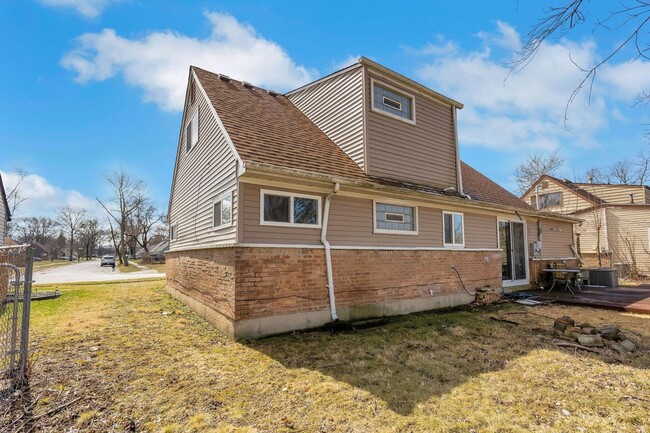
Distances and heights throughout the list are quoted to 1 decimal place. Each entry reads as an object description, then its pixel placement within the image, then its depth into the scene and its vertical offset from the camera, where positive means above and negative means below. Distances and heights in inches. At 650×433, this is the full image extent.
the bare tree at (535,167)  1149.7 +259.6
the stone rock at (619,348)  210.0 -71.9
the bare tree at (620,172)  1290.6 +262.6
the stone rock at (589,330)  234.7 -66.2
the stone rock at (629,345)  213.9 -71.2
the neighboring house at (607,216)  790.5 +55.4
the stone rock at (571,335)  236.4 -70.4
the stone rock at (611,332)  232.1 -67.6
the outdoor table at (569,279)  454.3 -58.4
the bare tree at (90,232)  2760.8 +92.1
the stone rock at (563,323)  249.7 -65.3
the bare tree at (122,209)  1612.9 +165.6
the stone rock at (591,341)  220.8 -69.8
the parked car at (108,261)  1649.6 -94.8
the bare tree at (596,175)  1126.6 +228.5
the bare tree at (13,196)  1203.2 +174.7
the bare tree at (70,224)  2733.8 +159.6
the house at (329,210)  247.8 +30.0
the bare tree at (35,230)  2810.0 +126.5
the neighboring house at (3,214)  645.3 +61.3
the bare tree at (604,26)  110.6 +74.7
